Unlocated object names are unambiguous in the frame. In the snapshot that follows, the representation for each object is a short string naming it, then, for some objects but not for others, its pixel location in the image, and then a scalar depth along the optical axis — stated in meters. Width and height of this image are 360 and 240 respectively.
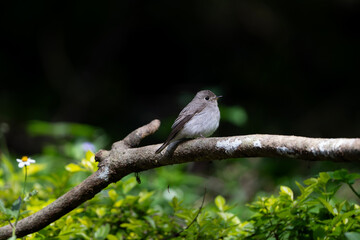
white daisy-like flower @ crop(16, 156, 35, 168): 5.57
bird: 7.53
